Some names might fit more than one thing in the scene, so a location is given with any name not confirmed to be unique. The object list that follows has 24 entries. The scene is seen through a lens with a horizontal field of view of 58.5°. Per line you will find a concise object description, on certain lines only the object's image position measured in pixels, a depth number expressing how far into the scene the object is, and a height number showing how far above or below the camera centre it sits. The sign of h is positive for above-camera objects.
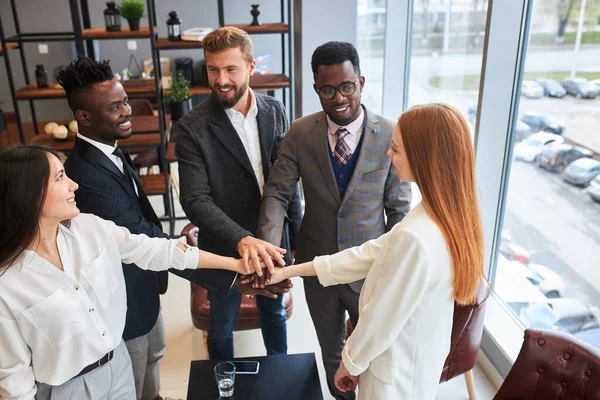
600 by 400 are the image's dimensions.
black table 2.16 -1.45
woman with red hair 1.46 -0.68
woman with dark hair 1.48 -0.76
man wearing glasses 2.03 -0.61
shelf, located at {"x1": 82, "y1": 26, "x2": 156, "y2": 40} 4.32 -0.15
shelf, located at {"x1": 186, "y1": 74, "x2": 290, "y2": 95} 4.50 -0.56
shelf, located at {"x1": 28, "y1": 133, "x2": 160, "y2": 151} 4.50 -1.02
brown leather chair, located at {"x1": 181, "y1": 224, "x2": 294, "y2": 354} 2.98 -1.59
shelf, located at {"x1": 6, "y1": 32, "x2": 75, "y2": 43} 4.47 -0.18
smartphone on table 2.28 -1.44
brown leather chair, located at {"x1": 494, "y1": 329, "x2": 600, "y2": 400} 1.74 -1.15
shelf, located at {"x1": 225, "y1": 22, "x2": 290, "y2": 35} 4.38 -0.12
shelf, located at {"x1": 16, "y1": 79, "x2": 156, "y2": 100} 4.56 -0.61
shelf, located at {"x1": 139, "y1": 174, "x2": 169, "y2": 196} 4.74 -1.45
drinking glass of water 2.11 -1.36
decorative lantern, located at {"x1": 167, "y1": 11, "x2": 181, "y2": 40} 4.39 -0.10
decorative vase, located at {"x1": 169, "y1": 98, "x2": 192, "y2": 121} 4.98 -0.83
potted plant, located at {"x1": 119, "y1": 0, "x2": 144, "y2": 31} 4.34 +0.03
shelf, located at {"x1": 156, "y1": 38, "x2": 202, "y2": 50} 4.35 -0.23
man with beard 2.18 -0.56
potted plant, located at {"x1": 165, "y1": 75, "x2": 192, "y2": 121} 4.92 -0.72
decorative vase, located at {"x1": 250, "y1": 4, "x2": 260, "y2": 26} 4.45 -0.01
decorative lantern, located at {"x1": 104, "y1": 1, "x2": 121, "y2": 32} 4.40 -0.02
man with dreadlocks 1.97 -0.57
